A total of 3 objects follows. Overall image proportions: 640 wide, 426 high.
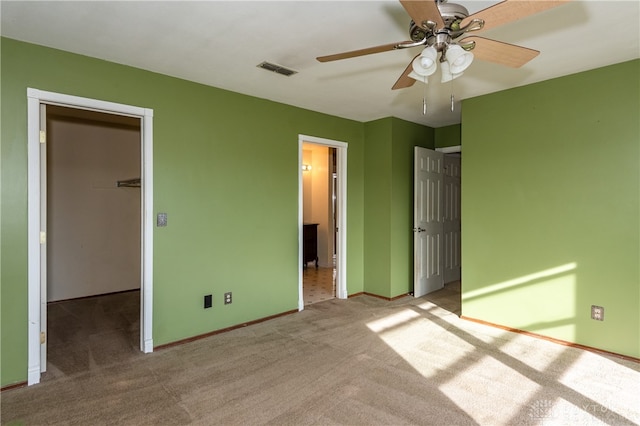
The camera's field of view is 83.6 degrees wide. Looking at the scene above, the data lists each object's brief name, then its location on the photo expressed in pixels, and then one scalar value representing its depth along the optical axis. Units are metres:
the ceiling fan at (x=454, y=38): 1.54
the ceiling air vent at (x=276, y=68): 2.91
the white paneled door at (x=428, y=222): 4.68
